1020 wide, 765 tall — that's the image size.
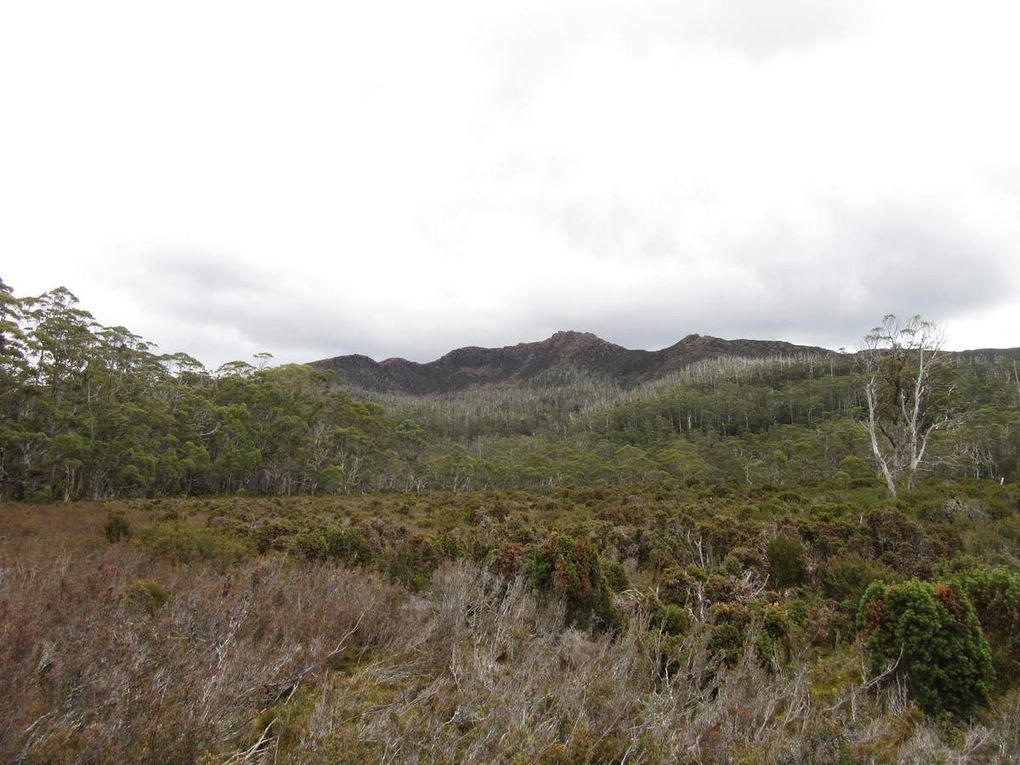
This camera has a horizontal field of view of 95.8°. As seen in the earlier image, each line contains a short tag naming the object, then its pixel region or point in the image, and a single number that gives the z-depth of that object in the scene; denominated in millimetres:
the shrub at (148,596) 4809
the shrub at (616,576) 7234
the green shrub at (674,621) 5272
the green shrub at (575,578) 5688
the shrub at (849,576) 6488
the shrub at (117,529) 9466
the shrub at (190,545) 7711
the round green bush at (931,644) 3828
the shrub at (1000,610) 4309
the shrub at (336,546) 8117
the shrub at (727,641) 4594
